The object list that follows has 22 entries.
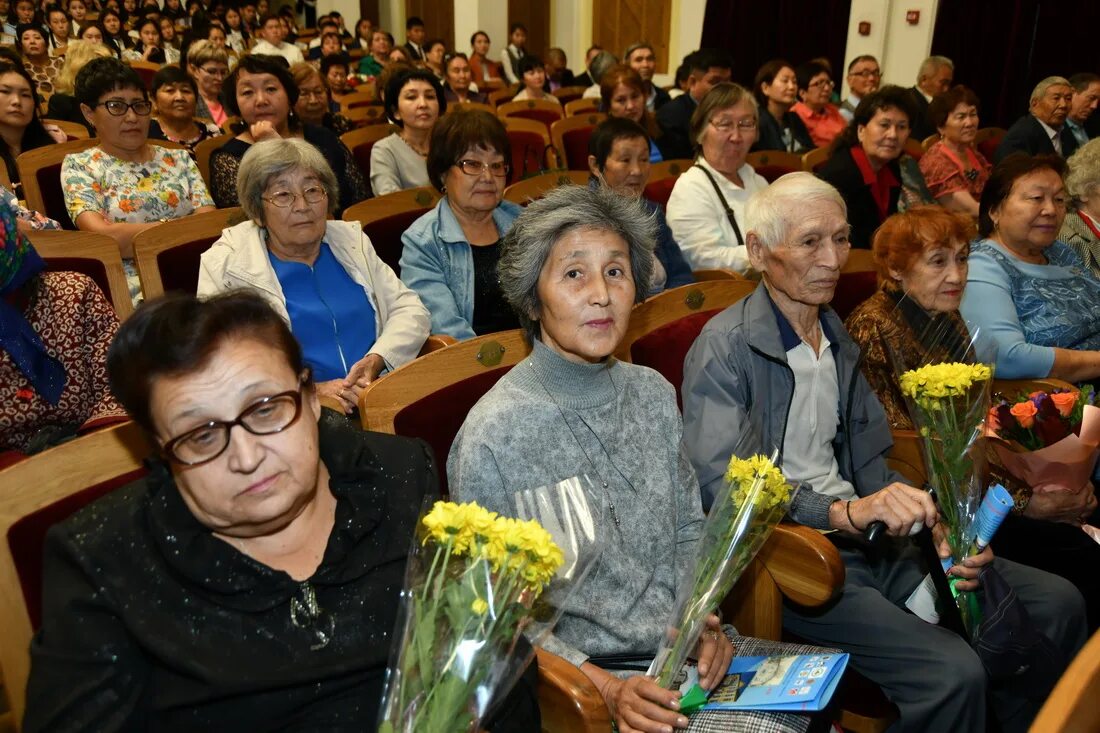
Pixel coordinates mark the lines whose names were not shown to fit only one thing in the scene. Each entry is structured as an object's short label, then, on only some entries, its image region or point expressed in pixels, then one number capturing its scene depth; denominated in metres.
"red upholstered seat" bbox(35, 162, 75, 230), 3.64
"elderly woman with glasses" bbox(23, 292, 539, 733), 1.21
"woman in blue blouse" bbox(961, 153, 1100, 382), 2.82
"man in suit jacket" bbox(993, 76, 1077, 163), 5.63
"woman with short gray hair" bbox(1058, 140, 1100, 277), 3.29
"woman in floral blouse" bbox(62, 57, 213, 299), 3.31
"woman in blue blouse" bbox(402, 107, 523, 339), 2.96
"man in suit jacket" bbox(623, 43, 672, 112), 7.68
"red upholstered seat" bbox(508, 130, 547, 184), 5.73
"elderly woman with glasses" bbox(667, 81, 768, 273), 3.64
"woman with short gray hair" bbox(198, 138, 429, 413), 2.57
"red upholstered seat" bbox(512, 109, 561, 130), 7.52
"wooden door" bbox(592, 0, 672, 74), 12.00
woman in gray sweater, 1.63
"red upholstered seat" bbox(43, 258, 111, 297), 2.47
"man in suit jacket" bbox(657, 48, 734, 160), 6.07
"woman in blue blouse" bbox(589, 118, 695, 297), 3.37
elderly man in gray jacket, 1.80
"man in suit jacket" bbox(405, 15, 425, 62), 12.19
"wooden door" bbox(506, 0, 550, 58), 12.80
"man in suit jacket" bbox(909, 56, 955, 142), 7.05
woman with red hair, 2.21
